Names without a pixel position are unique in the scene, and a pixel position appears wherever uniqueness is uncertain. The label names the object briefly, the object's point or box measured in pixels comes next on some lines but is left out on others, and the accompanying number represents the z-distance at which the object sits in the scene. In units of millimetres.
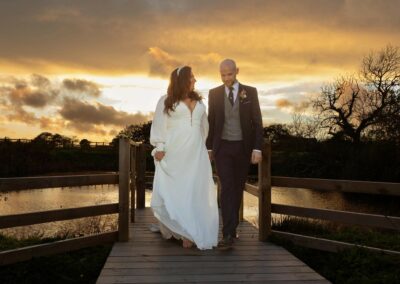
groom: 5500
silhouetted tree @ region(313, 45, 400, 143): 31469
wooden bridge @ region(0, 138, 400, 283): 4469
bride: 5691
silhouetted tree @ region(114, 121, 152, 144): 64062
